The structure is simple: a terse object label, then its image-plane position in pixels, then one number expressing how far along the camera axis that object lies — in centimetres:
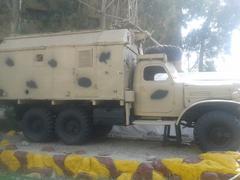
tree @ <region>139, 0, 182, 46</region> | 1944
